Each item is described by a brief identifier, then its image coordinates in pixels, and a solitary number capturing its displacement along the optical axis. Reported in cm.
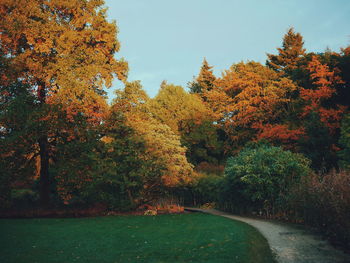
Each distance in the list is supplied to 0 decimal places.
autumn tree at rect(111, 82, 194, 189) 1784
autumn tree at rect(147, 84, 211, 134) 3048
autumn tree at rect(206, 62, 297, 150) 2747
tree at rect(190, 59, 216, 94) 4672
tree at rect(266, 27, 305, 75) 3559
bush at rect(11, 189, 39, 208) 1888
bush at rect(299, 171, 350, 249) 767
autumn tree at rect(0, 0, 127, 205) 1631
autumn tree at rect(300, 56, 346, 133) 2189
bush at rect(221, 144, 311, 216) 1393
